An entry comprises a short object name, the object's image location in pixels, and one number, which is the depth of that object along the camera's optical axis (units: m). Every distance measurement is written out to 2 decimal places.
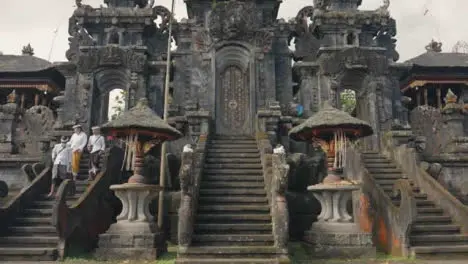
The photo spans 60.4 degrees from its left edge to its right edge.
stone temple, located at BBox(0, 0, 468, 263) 9.02
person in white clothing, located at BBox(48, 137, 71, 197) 10.52
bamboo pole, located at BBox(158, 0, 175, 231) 10.45
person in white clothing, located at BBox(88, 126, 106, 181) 11.57
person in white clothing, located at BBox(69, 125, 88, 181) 11.12
